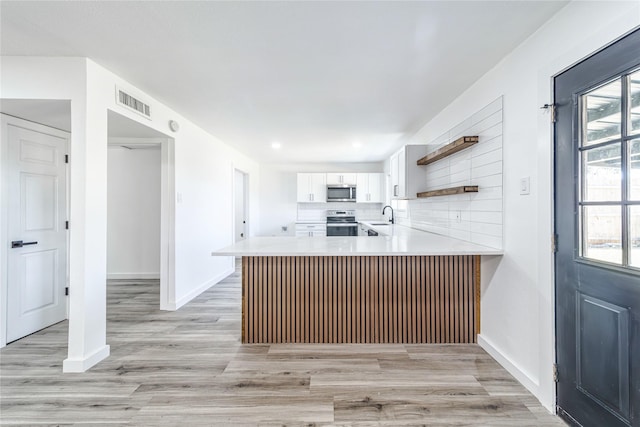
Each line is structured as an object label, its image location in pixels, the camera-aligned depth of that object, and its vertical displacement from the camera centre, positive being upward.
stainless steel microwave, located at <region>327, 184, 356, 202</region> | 6.38 +0.49
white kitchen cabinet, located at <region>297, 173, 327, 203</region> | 6.47 +0.62
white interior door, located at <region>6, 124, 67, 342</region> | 2.61 -0.17
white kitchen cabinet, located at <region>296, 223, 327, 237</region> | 6.60 -0.35
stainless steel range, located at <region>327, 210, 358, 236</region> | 6.45 -0.21
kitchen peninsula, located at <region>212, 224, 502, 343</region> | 2.57 -0.77
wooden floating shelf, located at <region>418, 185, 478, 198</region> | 2.46 +0.22
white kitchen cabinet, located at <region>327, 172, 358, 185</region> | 6.43 +0.82
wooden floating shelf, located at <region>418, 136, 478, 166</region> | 2.46 +0.63
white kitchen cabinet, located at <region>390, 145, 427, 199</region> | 3.71 +0.55
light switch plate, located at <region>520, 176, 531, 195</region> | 1.87 +0.19
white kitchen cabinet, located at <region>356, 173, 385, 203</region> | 6.45 +0.64
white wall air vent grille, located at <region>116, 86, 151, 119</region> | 2.44 +1.03
